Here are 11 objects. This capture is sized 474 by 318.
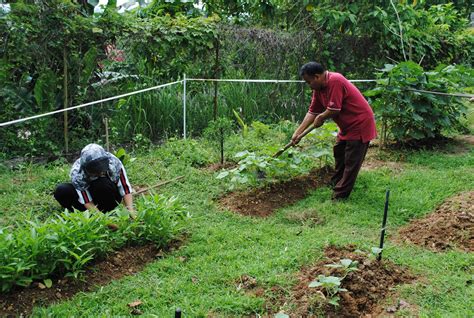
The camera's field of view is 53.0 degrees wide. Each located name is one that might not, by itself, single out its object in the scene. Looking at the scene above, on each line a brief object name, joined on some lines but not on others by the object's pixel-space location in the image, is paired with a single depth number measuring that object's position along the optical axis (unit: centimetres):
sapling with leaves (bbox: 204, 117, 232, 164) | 655
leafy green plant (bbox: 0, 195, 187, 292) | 347
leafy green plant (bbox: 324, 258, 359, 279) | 349
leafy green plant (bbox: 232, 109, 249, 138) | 782
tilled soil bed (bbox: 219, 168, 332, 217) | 538
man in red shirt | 514
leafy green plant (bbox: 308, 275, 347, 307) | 323
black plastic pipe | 367
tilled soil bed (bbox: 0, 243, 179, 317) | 343
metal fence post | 769
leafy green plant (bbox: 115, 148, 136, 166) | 612
